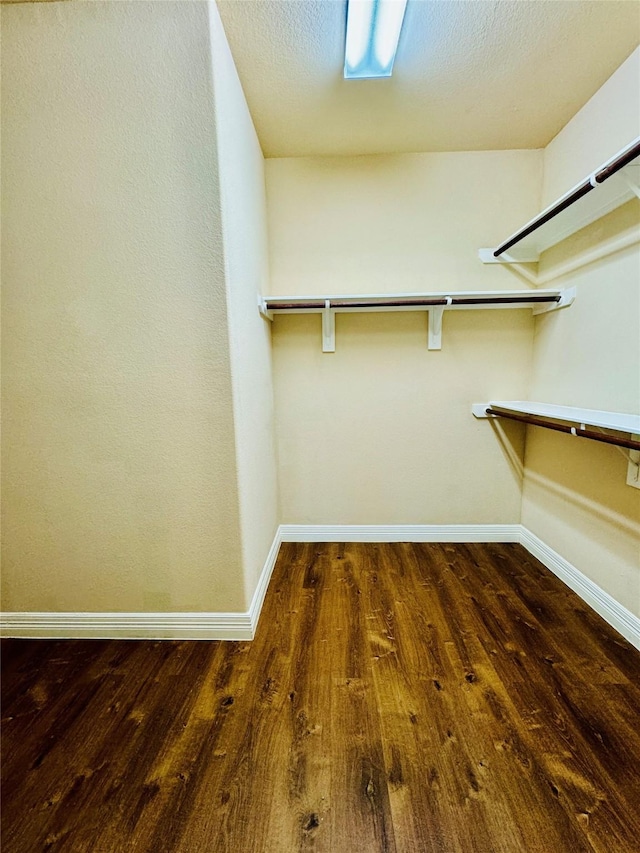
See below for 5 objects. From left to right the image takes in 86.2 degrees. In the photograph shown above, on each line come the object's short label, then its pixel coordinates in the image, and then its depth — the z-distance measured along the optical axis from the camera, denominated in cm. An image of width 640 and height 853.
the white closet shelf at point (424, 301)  176
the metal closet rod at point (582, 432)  118
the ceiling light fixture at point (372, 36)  113
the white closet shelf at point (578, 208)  112
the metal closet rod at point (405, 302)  180
